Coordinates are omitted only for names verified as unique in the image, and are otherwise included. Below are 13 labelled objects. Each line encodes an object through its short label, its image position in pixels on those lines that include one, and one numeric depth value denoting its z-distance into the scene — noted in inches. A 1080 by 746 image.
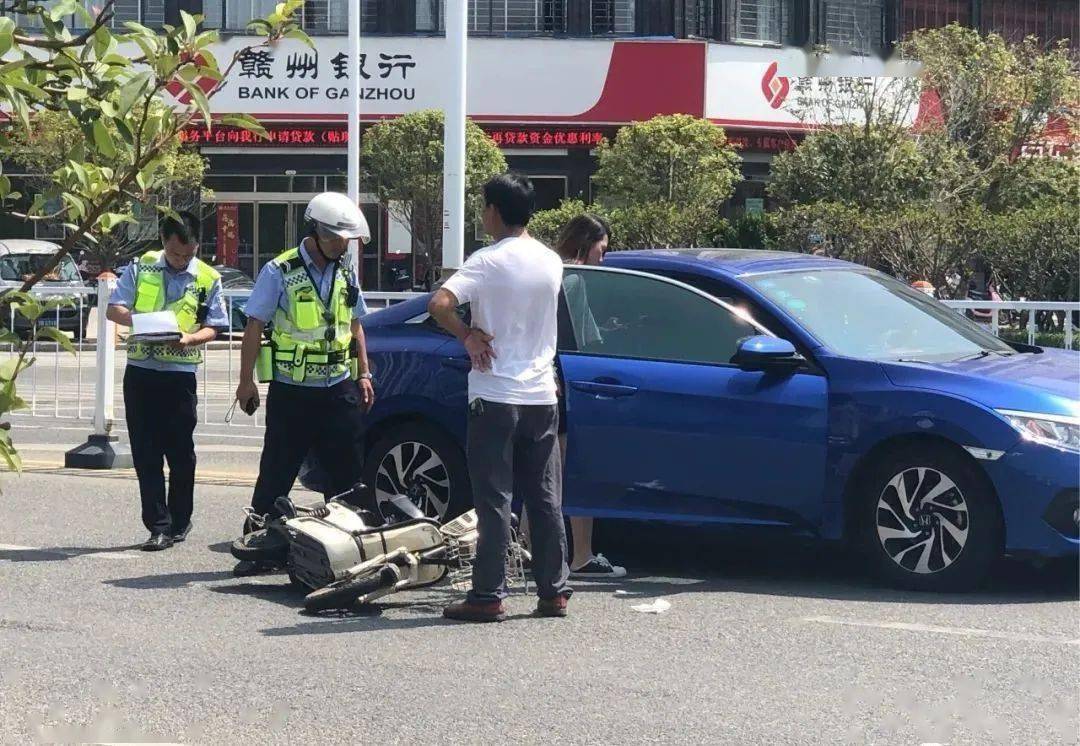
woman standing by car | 318.0
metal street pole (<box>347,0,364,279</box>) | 918.4
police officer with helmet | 312.0
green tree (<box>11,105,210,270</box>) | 1316.4
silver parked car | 991.6
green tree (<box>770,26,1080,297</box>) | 1179.9
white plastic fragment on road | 285.4
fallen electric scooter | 283.3
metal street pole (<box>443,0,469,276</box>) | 689.0
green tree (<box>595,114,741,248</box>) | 1353.3
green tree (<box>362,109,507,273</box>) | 1396.4
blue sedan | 288.0
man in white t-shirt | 270.8
